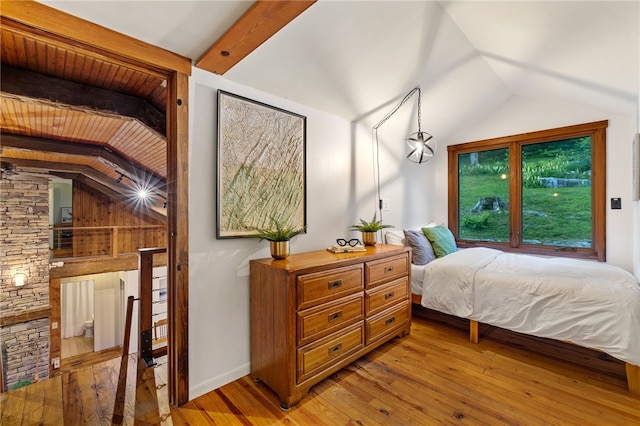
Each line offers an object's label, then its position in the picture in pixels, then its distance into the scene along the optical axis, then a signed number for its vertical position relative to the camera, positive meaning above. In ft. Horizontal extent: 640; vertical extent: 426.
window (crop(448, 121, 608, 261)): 10.69 +0.83
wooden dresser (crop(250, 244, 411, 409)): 5.74 -2.35
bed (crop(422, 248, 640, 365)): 6.28 -2.26
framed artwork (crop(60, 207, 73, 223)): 21.75 -0.18
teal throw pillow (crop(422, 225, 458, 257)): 11.04 -1.18
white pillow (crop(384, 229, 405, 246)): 10.70 -1.00
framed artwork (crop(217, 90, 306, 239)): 6.43 +1.13
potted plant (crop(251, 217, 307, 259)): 6.67 -0.66
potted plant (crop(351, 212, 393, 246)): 9.14 -0.66
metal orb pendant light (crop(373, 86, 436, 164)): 9.91 +2.93
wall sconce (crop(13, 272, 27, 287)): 15.70 -3.71
